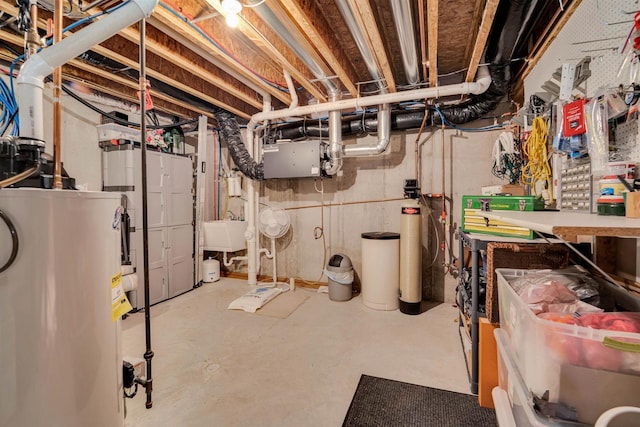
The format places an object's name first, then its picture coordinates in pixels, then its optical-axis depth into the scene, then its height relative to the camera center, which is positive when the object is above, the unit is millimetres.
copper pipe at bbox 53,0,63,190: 1036 +351
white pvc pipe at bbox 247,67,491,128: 2551 +1128
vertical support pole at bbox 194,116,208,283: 3773 +335
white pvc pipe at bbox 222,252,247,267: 4147 -719
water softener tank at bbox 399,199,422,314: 2975 -547
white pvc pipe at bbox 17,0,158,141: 1037 +545
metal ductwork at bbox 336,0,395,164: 2157 +1015
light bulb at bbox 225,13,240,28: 1683 +1161
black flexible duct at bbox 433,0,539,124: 1753 +1199
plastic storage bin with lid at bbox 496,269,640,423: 699 -416
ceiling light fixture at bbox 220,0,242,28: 1572 +1160
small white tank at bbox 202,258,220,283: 4133 -876
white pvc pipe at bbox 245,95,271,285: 3945 -147
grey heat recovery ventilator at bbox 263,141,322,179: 3316 +622
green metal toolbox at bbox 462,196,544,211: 1635 +37
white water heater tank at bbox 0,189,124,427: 857 -314
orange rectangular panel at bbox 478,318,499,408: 1592 -874
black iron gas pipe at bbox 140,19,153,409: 1292 +74
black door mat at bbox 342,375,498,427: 1547 -1164
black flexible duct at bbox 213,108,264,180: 3676 +856
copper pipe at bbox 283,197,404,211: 3571 +86
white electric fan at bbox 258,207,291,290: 3664 -150
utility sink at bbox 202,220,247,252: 3926 -335
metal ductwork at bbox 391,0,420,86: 1720 +1259
